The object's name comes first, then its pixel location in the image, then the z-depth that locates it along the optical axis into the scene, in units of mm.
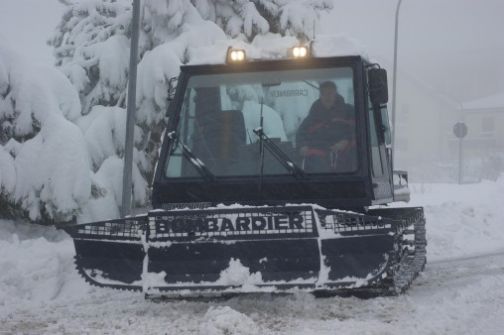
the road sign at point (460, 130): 56156
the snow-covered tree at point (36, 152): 19000
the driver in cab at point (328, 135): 13062
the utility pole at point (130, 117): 20641
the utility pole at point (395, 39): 43216
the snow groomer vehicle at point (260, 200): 11539
